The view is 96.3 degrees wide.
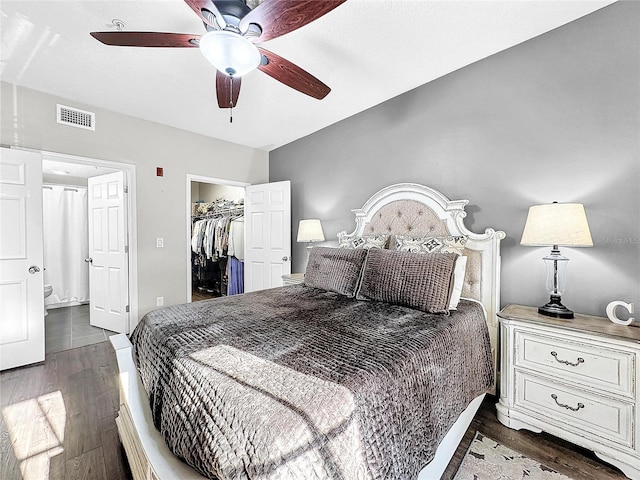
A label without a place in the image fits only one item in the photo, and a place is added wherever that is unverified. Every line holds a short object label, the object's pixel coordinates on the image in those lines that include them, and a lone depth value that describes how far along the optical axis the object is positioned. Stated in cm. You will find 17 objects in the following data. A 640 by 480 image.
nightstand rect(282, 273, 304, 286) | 330
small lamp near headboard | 343
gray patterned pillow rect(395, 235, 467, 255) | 226
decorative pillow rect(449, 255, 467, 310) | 192
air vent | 280
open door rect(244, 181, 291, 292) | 395
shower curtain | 469
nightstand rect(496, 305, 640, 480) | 150
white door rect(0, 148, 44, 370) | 252
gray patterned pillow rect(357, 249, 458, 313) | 183
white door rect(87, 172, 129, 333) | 332
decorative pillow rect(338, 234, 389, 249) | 270
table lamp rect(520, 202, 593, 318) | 171
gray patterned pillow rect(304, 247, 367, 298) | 228
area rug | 147
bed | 80
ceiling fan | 132
